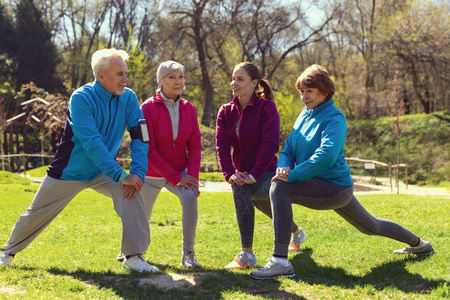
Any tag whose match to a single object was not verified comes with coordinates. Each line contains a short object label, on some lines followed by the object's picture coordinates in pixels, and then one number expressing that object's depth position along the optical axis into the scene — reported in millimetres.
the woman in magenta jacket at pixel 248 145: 4637
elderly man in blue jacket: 4242
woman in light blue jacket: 4082
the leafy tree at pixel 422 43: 27078
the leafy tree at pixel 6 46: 35031
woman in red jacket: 4652
